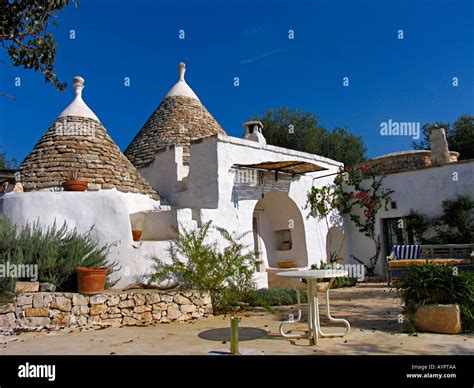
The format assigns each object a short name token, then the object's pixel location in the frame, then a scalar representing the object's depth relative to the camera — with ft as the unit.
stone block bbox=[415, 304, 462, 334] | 19.76
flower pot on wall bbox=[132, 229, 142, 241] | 31.91
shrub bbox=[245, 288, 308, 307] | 30.60
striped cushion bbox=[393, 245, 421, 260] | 38.01
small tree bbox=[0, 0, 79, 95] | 19.92
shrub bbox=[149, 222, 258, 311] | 28.43
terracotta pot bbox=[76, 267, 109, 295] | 24.16
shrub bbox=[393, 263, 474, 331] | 20.07
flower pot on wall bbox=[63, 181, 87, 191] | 31.07
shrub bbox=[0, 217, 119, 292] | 24.13
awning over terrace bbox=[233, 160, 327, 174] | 36.50
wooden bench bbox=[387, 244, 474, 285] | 34.12
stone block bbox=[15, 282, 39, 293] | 22.84
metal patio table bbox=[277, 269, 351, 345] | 18.67
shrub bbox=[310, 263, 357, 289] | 41.86
